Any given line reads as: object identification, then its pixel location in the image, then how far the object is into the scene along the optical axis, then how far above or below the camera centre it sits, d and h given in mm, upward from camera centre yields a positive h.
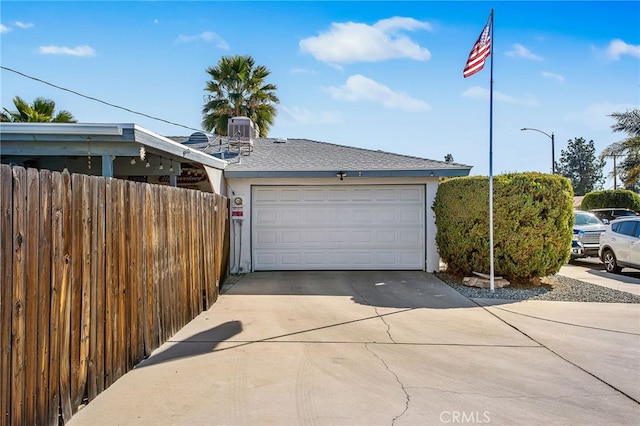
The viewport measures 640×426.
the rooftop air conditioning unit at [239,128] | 12180 +2360
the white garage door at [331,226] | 10727 -429
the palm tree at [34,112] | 11359 +2669
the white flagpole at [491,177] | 8203 +610
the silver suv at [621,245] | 10492 -936
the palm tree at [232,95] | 18516 +5074
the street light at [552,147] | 22844 +3411
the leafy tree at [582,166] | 61219 +6233
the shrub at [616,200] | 24609 +512
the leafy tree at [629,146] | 20922 +3180
